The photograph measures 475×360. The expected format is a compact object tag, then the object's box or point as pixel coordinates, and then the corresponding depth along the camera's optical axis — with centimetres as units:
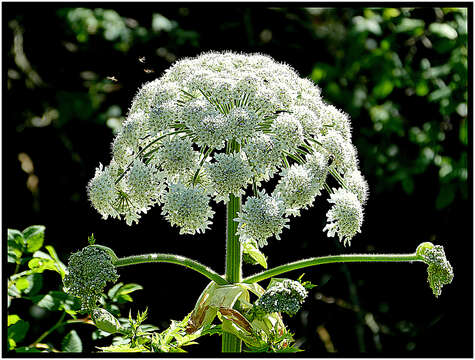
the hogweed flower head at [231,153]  211
